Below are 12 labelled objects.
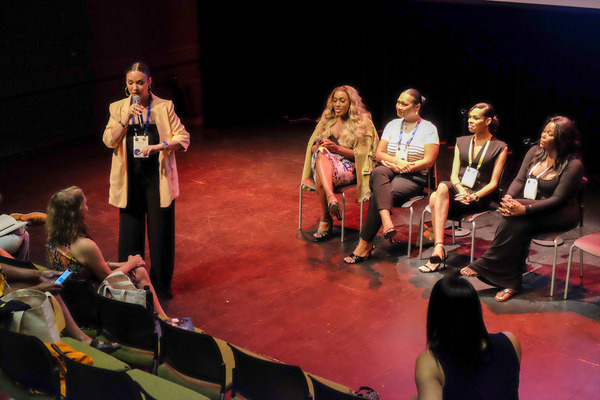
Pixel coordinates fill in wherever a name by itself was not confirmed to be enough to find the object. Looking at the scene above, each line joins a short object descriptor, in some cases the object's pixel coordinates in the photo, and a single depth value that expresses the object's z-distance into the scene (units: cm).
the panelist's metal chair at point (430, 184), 541
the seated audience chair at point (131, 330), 331
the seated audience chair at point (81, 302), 362
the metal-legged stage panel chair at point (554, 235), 459
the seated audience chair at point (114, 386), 260
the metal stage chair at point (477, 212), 509
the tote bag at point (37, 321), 307
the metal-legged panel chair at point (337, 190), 551
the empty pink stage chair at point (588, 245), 437
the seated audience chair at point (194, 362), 296
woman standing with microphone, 436
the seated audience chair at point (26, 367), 290
